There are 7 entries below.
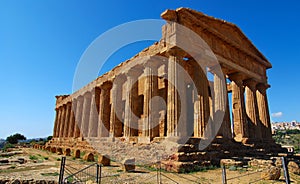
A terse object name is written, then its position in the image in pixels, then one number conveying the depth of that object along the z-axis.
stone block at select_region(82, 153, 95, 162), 14.07
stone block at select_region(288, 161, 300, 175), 9.37
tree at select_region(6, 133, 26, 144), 71.77
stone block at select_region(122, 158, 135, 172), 9.85
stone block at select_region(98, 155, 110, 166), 12.02
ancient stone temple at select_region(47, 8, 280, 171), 12.12
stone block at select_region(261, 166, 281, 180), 7.59
